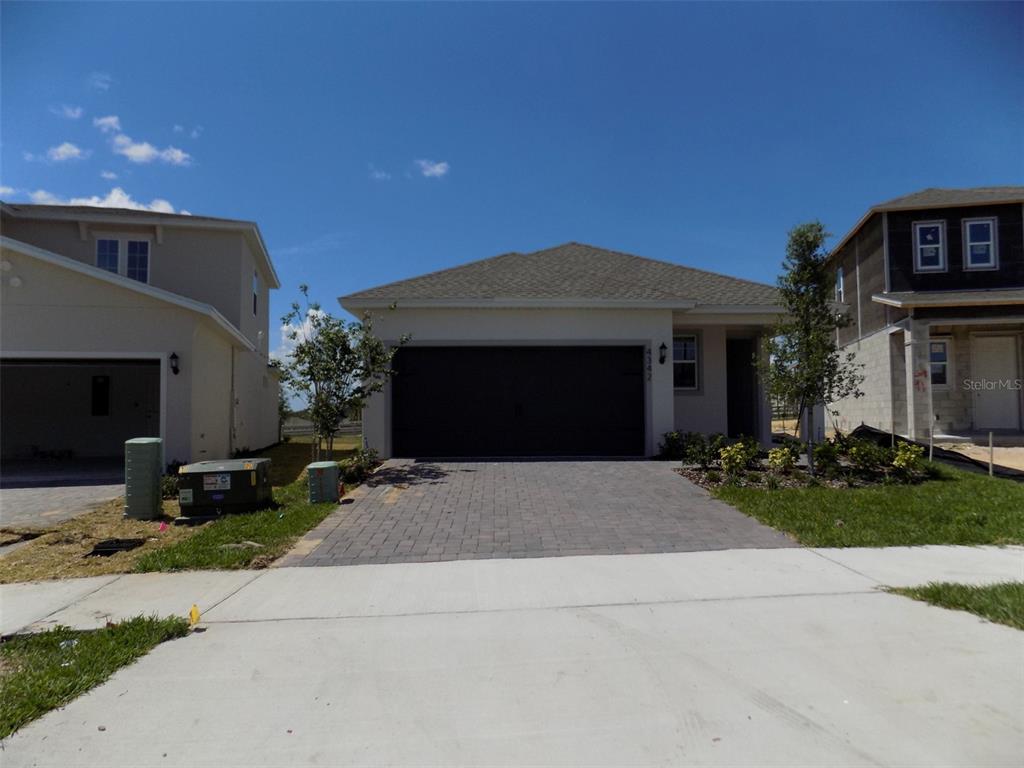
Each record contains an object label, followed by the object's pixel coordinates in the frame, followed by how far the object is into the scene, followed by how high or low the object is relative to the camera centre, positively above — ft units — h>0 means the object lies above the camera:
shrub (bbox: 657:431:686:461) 39.64 -3.43
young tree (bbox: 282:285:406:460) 34.14 +2.03
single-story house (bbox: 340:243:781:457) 41.14 +2.68
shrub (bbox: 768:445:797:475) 32.40 -3.67
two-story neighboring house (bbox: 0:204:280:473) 35.73 +3.22
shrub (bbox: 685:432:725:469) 34.19 -3.21
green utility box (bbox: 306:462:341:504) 26.94 -4.04
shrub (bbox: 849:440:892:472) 32.04 -3.43
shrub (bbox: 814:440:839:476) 32.09 -3.61
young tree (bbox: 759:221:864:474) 31.55 +3.85
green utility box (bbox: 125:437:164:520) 24.17 -3.44
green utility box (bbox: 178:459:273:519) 24.06 -3.83
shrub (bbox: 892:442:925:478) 31.09 -3.64
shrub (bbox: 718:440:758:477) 31.65 -3.39
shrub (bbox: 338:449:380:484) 32.44 -4.06
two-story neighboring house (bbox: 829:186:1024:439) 52.31 +8.68
